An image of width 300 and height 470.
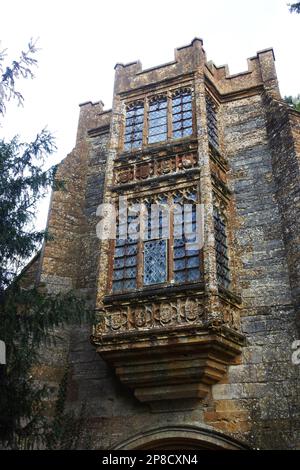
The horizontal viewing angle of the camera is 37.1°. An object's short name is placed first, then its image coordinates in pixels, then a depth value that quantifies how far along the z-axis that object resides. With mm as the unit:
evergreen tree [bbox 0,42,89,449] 6270
